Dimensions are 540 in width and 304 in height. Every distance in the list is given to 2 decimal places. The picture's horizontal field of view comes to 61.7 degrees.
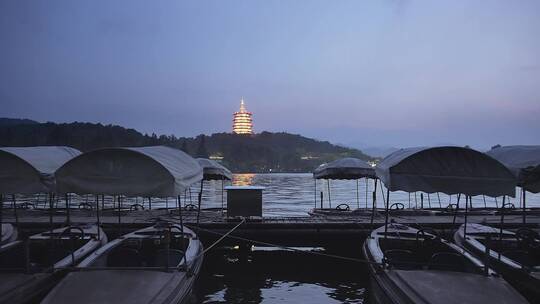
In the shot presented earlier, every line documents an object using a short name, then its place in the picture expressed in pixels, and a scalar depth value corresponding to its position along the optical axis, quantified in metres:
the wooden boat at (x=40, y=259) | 8.52
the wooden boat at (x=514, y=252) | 9.45
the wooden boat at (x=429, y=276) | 7.87
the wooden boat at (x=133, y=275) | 7.85
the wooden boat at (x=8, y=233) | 13.66
